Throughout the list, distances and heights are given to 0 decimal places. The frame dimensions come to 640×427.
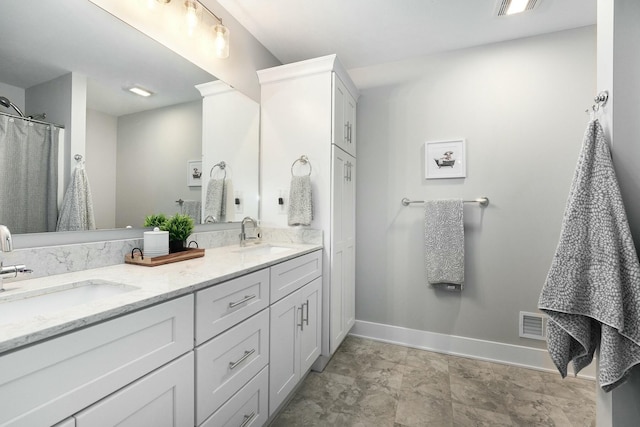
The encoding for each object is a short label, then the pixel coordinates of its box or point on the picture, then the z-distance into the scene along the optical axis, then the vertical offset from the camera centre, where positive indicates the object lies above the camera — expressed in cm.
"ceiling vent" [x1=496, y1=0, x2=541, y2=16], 175 +133
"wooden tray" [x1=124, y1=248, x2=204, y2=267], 126 -21
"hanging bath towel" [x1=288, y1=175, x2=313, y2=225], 199 +9
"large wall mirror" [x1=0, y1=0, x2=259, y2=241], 104 +51
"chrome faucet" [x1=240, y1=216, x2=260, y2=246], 196 -13
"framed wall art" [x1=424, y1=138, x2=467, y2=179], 225 +46
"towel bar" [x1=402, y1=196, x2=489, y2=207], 219 +11
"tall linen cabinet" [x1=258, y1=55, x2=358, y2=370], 202 +46
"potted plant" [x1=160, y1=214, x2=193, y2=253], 147 -9
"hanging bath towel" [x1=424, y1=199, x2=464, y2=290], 218 -21
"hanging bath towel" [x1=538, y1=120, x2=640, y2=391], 83 -20
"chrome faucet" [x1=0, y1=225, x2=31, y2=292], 83 -10
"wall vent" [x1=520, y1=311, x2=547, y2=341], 209 -82
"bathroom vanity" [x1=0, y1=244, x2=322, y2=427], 60 -39
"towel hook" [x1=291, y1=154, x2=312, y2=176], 208 +40
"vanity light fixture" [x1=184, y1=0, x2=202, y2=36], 159 +113
